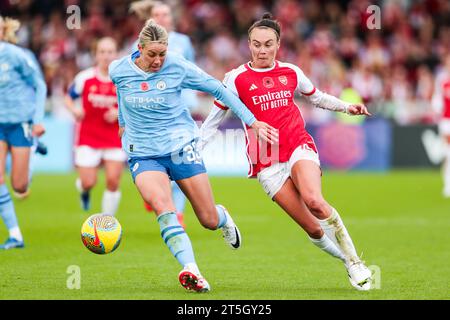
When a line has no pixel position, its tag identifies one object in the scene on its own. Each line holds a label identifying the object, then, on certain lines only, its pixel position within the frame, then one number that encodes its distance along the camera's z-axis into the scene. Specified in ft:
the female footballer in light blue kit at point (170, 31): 79.92
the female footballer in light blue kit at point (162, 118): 55.06
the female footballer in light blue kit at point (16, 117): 75.00
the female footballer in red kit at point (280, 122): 57.00
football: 58.13
